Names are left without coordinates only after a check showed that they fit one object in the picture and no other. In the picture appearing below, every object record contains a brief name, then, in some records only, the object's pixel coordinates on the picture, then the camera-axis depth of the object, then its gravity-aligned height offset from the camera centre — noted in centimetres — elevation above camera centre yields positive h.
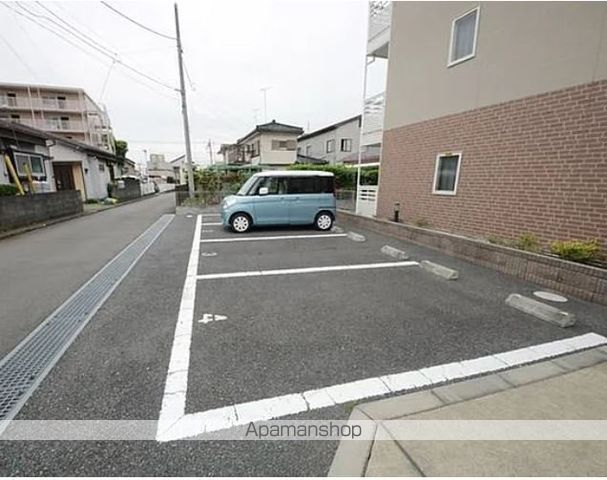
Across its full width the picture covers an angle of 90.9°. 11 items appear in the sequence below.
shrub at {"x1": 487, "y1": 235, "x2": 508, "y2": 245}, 528 -113
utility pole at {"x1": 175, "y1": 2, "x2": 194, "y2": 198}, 1348 +197
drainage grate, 215 -158
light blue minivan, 823 -75
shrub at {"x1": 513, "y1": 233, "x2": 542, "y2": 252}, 482 -106
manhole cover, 373 -148
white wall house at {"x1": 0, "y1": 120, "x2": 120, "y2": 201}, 1095 +41
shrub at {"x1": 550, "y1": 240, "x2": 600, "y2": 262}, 394 -94
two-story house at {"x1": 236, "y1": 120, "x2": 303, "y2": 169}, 2269 +224
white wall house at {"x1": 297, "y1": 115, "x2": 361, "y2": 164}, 2428 +281
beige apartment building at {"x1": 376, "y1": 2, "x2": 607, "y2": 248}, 436 +113
